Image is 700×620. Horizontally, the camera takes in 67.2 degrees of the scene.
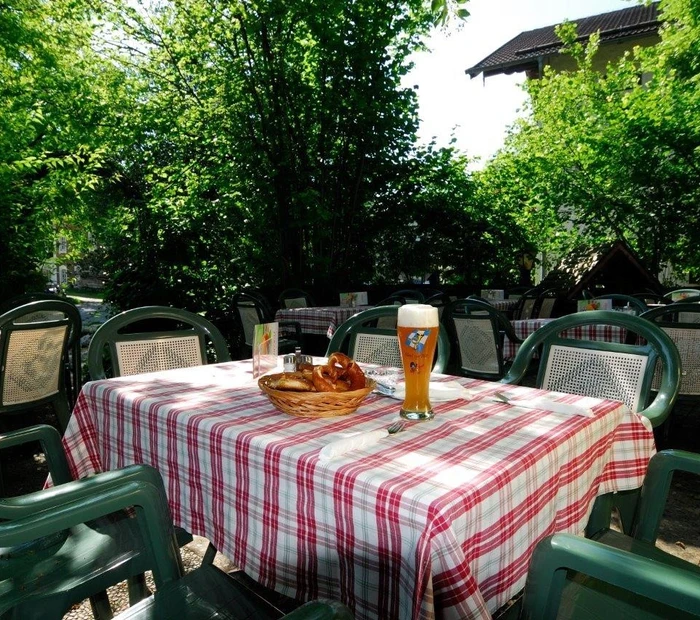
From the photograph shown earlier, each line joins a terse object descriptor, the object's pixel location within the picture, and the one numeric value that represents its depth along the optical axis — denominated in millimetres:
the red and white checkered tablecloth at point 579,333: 3811
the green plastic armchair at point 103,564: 1004
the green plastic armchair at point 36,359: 2510
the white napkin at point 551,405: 1241
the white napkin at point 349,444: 953
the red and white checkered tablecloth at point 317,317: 5355
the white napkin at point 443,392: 1375
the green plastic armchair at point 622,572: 702
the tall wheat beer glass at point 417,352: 1172
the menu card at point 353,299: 6039
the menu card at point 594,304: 3891
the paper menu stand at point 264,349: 1689
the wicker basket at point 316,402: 1187
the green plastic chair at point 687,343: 2893
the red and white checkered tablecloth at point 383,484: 811
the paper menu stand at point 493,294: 7207
